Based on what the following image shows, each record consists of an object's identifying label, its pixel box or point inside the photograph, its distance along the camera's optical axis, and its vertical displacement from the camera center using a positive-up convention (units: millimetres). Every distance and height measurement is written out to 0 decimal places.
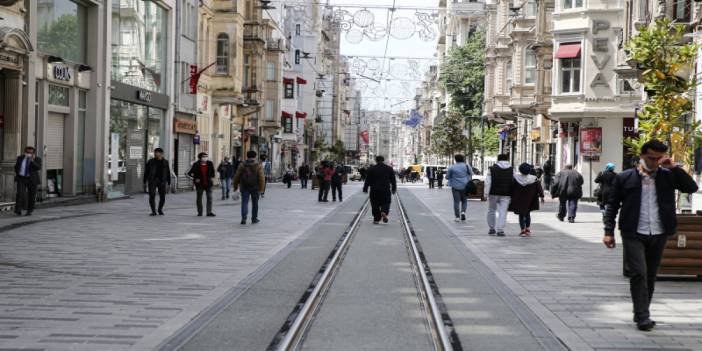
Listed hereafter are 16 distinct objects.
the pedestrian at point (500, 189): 19781 -416
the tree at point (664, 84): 15844 +1454
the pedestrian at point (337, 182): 36662 -635
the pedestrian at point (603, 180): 21638 -227
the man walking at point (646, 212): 8430 -358
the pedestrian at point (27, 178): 22094 -423
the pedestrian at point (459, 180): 24062 -306
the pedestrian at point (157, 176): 23803 -348
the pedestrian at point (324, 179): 35534 -512
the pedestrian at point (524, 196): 19688 -548
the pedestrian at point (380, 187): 23141 -498
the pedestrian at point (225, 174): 35312 -390
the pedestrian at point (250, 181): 21766 -395
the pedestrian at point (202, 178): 24188 -384
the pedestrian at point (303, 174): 53569 -510
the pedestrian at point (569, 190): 25031 -521
